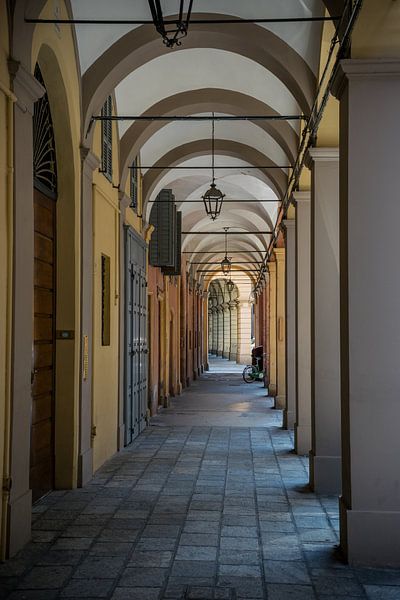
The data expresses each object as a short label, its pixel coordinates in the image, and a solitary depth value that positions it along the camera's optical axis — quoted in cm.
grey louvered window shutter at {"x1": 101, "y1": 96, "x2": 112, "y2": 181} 970
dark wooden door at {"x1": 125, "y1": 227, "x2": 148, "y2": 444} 1123
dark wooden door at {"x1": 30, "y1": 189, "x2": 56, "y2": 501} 721
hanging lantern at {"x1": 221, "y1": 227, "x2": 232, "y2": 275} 2279
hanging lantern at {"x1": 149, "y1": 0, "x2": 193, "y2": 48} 475
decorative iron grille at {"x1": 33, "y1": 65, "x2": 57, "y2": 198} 718
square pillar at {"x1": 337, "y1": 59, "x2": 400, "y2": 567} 524
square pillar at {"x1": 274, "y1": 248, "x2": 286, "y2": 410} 1670
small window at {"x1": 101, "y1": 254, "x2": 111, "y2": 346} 1000
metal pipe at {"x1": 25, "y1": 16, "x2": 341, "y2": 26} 595
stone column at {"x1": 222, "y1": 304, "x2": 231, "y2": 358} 5278
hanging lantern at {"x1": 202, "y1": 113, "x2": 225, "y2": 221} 1213
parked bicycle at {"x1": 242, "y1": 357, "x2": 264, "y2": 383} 2723
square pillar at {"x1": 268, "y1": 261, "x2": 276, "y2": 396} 1934
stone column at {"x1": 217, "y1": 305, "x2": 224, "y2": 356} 5452
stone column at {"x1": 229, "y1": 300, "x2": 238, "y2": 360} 5102
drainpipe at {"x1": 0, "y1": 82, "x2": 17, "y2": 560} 537
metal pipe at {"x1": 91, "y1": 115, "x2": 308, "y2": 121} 859
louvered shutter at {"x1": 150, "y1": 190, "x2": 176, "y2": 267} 1509
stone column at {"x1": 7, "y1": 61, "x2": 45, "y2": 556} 548
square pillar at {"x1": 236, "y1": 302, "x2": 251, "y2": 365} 4372
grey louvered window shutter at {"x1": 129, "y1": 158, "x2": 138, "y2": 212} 1234
